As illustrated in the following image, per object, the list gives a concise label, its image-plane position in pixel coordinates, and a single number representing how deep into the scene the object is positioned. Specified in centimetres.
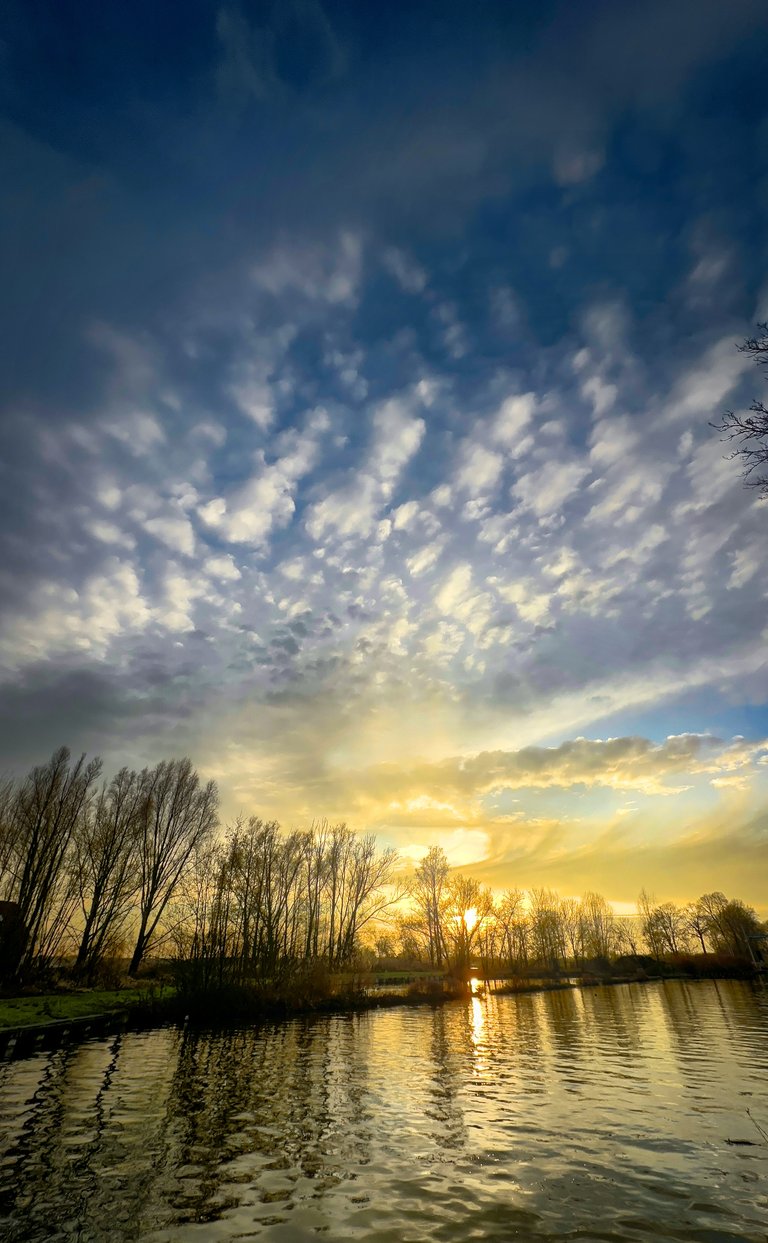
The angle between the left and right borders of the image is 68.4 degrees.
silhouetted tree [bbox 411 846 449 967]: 7088
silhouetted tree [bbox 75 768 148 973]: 4253
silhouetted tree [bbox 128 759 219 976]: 4869
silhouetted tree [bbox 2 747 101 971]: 4138
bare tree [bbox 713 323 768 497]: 1133
